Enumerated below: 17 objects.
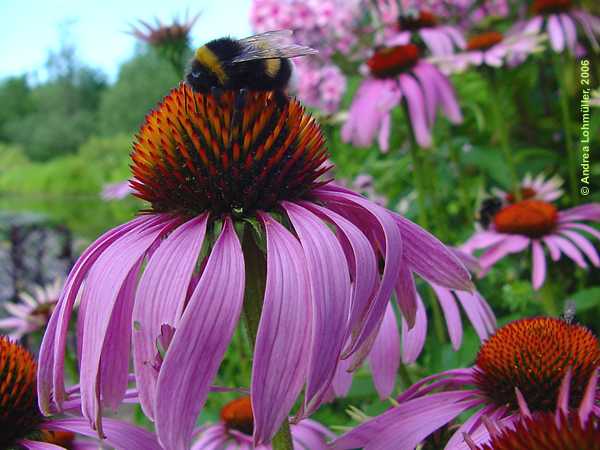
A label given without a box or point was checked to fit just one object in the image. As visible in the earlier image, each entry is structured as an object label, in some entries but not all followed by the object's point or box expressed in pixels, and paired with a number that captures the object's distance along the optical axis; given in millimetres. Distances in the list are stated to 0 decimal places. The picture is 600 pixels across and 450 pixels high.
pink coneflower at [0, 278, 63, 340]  284
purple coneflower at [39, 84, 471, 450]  84
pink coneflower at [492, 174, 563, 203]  285
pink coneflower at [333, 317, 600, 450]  103
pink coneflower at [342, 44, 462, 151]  287
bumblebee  122
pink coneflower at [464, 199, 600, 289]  226
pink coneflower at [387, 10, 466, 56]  326
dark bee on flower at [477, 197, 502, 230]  263
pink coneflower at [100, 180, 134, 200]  369
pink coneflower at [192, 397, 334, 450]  174
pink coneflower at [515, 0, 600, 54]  321
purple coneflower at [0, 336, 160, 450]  109
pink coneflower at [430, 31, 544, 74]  297
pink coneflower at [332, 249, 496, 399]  128
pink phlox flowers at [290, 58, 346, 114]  456
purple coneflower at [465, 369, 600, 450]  70
